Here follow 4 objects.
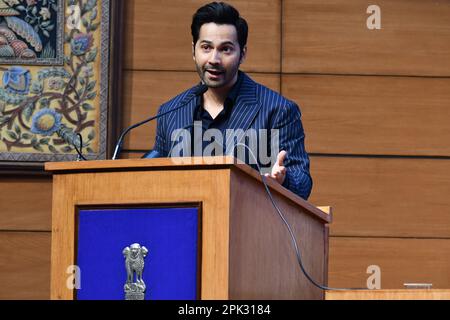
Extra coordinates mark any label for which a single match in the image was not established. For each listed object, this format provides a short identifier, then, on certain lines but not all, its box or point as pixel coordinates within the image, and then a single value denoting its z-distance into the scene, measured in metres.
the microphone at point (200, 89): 5.49
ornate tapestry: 8.12
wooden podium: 4.24
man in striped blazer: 5.55
